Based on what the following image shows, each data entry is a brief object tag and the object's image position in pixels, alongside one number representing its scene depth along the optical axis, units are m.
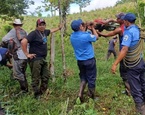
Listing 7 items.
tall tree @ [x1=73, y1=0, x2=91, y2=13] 17.54
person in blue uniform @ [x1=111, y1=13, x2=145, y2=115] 2.49
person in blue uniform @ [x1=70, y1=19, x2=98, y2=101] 2.73
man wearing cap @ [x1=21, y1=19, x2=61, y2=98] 2.91
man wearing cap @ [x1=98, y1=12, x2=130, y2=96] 2.88
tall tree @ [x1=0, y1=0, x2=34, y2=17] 5.83
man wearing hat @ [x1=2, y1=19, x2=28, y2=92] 3.14
